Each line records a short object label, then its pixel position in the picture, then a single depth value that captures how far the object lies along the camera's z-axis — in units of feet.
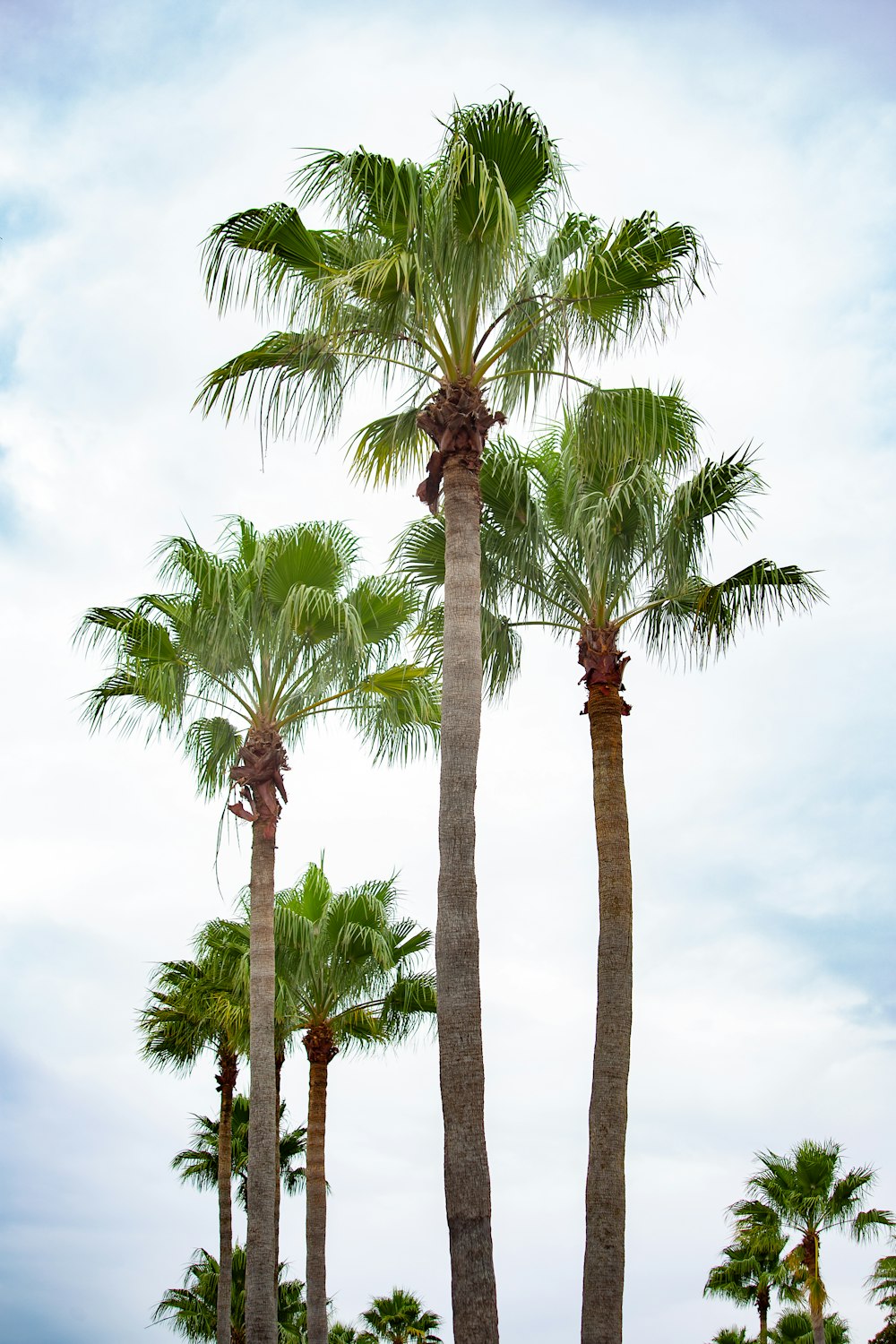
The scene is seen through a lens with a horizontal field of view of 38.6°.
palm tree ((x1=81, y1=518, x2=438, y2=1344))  49.16
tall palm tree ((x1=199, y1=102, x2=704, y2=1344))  31.63
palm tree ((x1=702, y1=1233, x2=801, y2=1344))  95.09
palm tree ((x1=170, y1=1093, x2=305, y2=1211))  88.74
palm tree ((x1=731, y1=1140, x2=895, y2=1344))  83.71
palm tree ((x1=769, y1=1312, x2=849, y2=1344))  106.42
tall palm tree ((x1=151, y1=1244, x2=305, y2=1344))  84.69
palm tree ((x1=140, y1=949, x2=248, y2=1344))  73.05
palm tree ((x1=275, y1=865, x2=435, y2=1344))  64.64
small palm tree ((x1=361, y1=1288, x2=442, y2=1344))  96.94
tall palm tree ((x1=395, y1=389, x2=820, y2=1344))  40.47
